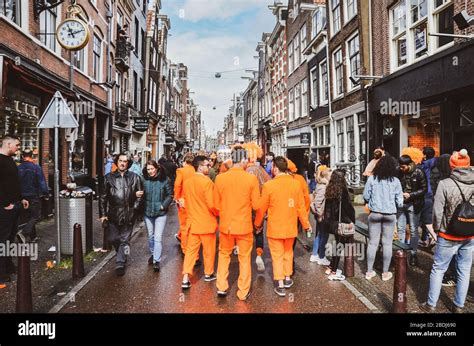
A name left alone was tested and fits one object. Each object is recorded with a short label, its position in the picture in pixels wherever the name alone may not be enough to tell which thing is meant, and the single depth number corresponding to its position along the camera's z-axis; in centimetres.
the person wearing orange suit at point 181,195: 626
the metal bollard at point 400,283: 418
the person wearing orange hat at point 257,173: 629
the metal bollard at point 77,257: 566
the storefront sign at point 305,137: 2258
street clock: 1005
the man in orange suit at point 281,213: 496
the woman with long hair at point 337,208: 557
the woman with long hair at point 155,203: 616
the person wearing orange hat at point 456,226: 413
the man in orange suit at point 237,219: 479
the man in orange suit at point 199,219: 512
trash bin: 683
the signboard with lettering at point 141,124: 2245
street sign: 611
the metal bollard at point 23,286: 400
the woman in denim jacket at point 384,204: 549
